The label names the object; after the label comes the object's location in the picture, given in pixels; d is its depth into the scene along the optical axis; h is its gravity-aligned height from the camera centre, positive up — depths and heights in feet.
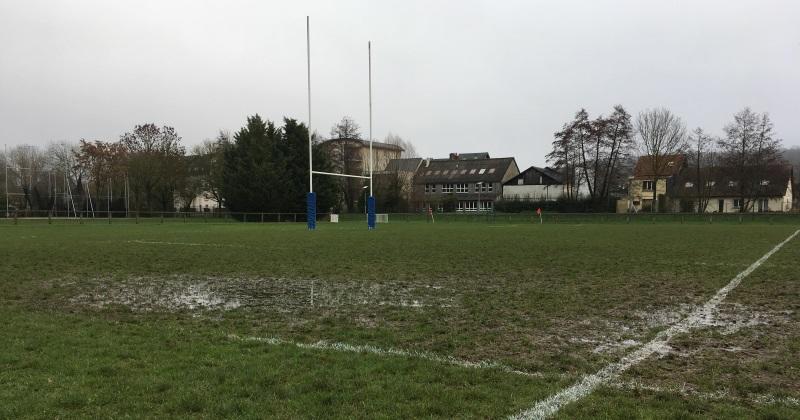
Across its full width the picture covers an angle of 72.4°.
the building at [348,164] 208.54 +14.37
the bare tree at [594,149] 189.06 +17.70
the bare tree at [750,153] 175.22 +14.46
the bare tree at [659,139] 187.11 +20.51
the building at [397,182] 213.87 +7.54
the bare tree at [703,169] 196.65 +10.69
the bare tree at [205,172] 220.64 +12.09
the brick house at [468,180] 266.16 +9.95
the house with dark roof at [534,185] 252.21 +6.79
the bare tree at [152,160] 184.96 +14.34
